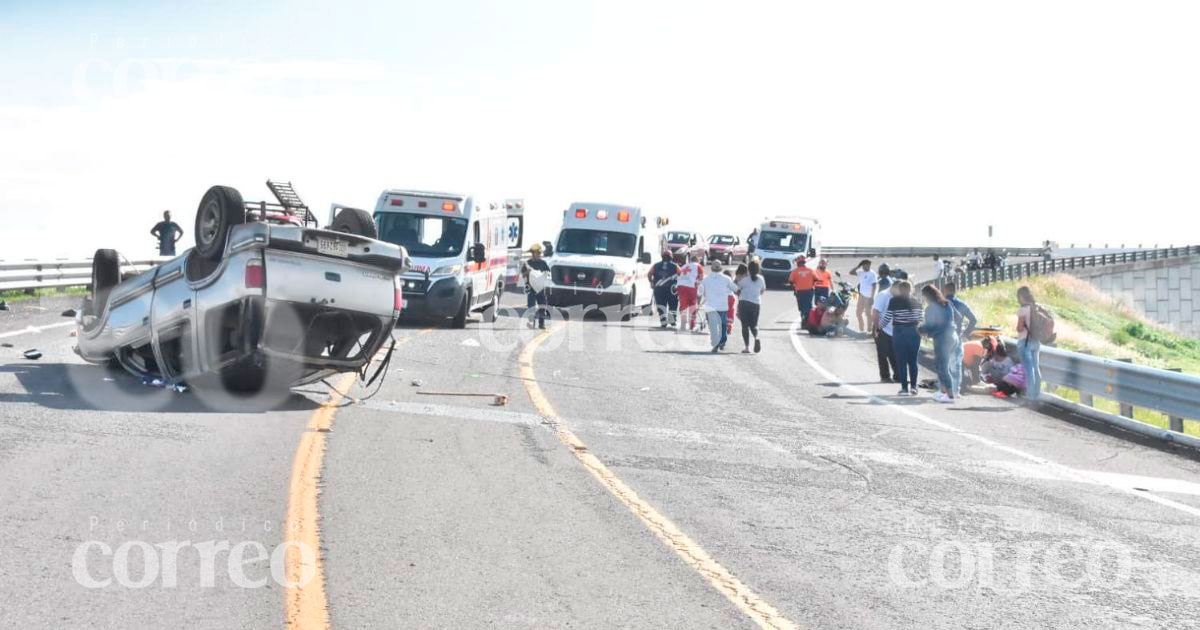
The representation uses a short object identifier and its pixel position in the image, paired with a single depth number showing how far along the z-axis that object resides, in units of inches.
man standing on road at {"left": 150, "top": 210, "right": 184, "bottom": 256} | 1224.8
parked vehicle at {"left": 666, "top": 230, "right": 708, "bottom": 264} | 2245.8
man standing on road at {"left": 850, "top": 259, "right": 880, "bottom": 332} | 1163.9
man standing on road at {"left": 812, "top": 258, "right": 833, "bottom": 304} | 1161.4
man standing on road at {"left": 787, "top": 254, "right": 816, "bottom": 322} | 1169.4
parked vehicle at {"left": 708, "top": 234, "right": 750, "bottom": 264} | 2348.4
